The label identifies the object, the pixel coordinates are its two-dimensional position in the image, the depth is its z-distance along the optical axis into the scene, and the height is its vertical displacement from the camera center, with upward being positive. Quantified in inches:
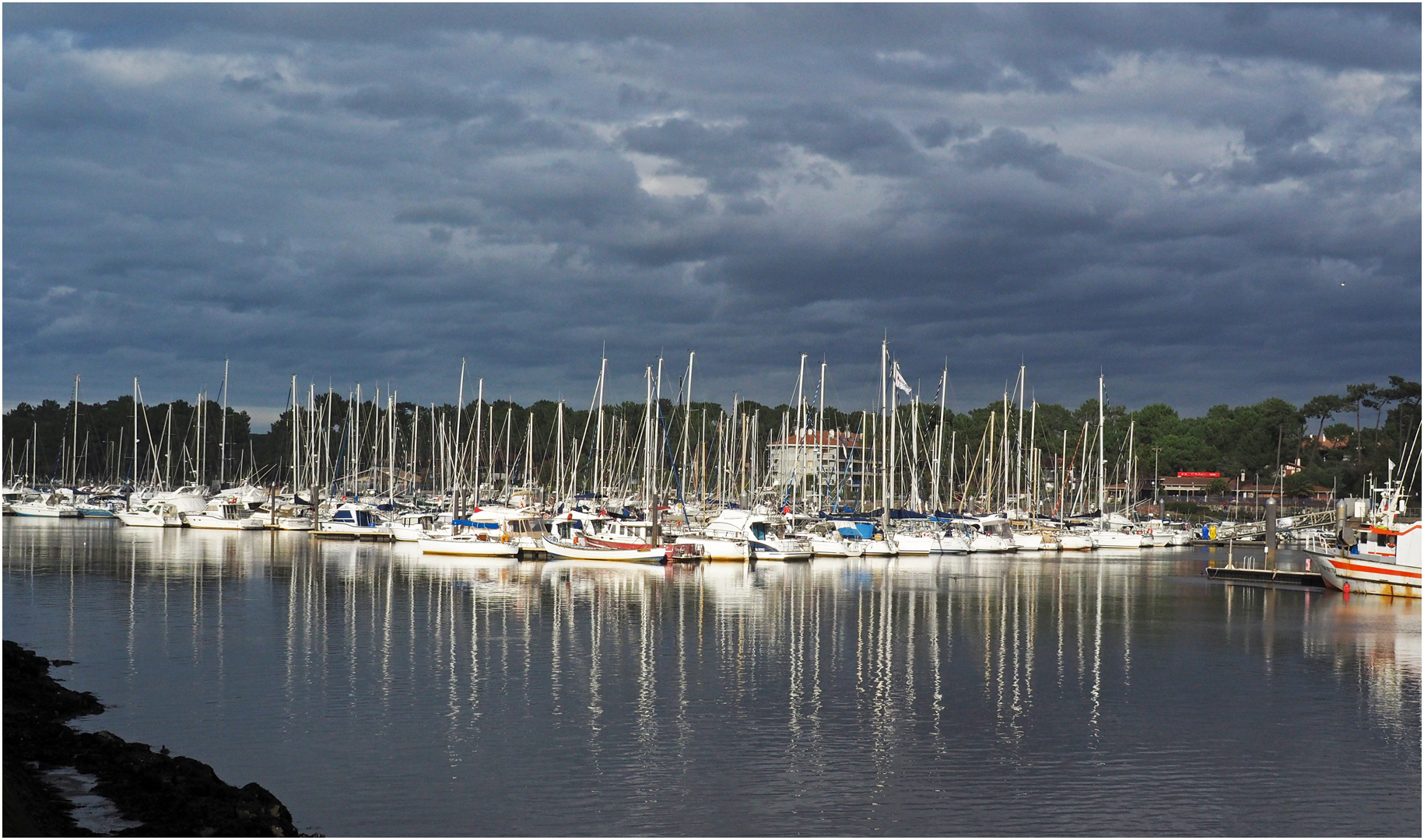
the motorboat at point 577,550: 3243.1 -215.9
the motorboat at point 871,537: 3784.5 -210.2
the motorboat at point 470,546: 3452.3 -223.7
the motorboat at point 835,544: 3639.3 -215.0
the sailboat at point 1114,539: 4773.6 -247.7
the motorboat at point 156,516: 4746.6 -214.6
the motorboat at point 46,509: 5659.5 -229.8
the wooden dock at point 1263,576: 2977.4 -244.7
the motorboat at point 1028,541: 4448.8 -242.8
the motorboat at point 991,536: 4266.7 -219.6
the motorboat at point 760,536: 3442.4 -183.6
